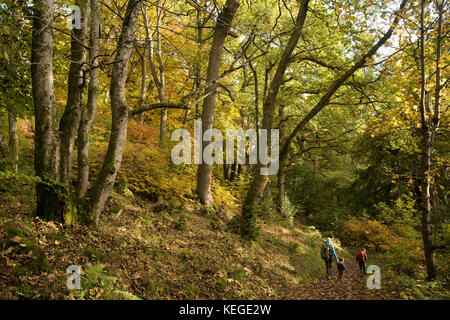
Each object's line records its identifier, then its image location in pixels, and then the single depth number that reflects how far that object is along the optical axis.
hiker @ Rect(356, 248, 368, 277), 10.13
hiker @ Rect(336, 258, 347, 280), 9.73
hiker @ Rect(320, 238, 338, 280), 10.10
